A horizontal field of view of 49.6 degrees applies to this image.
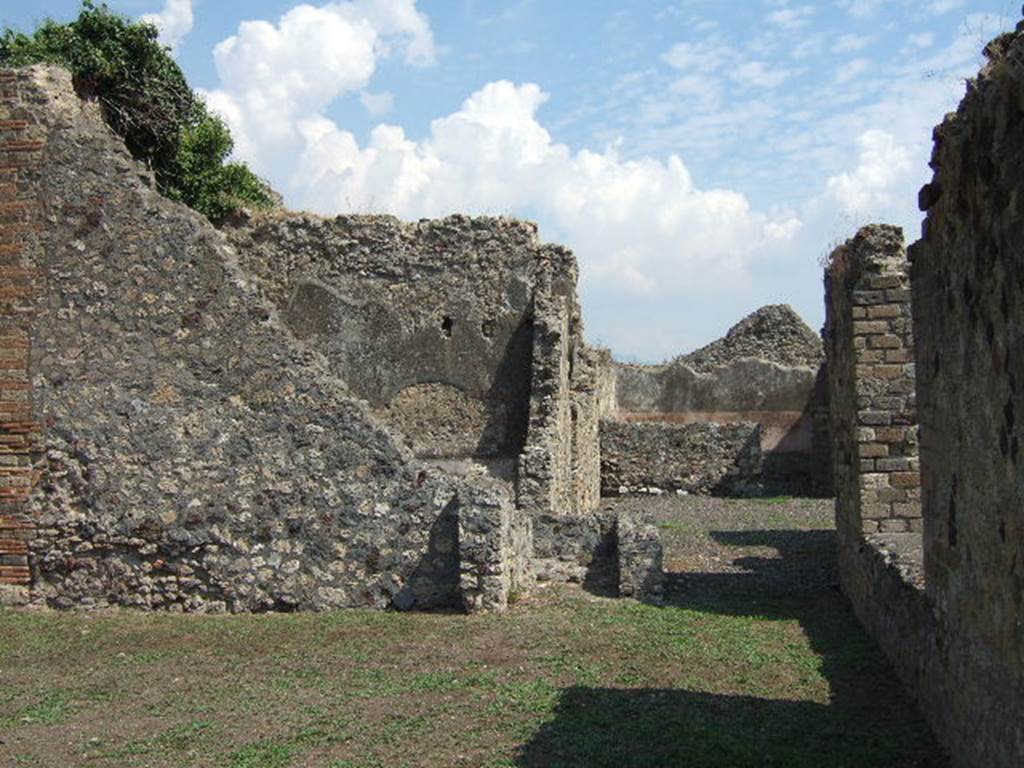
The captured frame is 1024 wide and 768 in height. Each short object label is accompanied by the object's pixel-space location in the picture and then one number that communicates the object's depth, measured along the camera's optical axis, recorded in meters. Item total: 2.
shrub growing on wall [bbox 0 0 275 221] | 18.06
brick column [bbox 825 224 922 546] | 8.99
